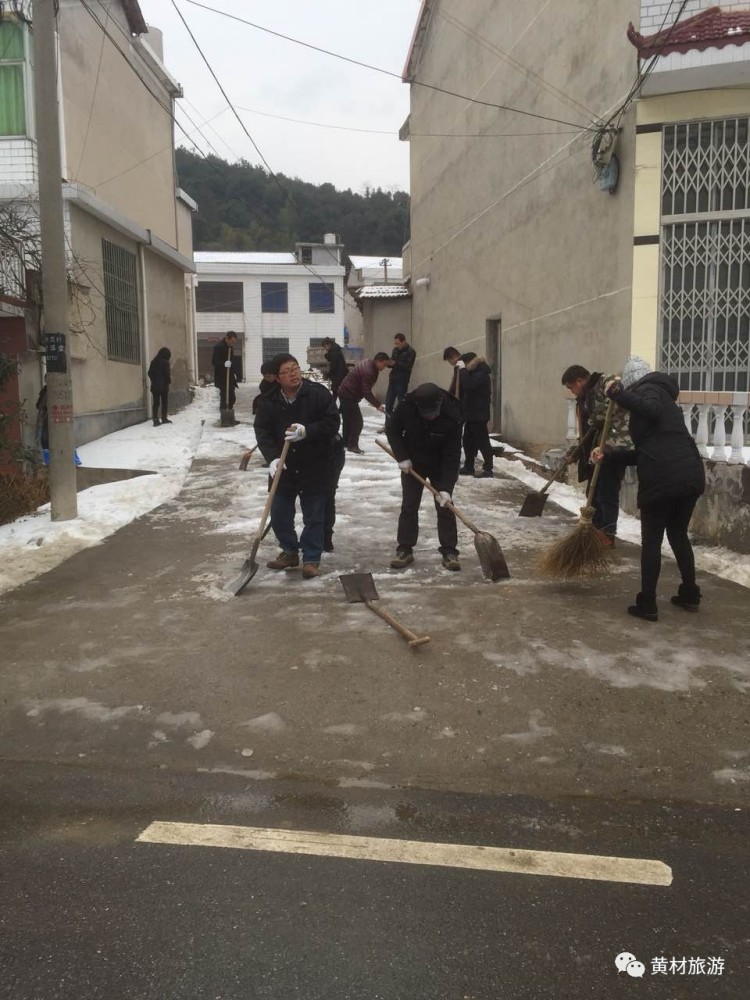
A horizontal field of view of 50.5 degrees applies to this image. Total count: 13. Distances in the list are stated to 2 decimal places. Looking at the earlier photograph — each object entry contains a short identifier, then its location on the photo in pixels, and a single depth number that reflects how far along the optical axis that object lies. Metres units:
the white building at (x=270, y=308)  39.47
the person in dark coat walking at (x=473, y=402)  10.14
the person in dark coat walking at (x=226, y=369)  14.84
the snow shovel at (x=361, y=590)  5.35
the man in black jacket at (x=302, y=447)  6.21
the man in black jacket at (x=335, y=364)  13.30
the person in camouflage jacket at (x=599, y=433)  6.53
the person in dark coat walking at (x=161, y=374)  14.60
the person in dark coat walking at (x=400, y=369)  12.56
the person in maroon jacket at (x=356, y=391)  10.97
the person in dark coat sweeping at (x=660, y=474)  4.89
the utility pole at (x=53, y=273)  7.61
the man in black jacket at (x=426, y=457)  6.33
